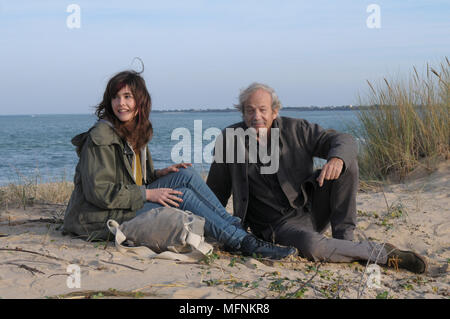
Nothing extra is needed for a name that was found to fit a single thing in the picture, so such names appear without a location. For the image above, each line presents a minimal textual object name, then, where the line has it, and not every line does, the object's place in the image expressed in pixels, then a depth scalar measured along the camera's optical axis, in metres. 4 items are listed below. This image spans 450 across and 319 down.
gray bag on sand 3.63
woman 3.74
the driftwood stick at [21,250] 3.47
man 4.16
